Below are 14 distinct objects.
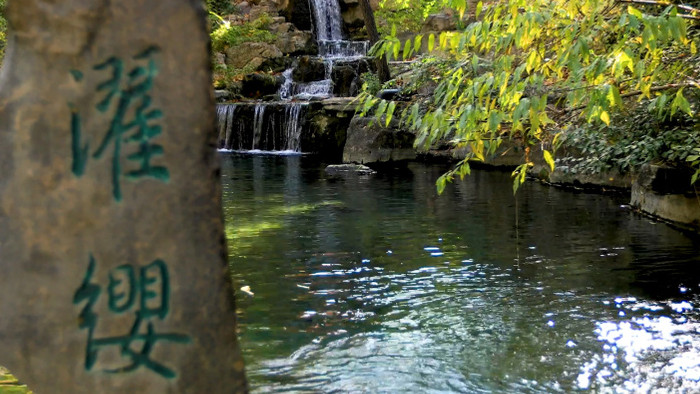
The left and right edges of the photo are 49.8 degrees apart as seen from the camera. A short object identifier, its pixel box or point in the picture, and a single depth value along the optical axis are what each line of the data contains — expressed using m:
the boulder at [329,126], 20.00
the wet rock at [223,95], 23.31
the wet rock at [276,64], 25.41
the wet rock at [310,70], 23.95
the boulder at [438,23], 24.25
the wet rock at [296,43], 26.20
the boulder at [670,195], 8.73
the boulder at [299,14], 28.64
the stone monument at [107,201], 2.20
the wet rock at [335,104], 19.89
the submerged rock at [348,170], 15.54
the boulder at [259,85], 24.19
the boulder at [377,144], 17.66
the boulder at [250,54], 25.73
